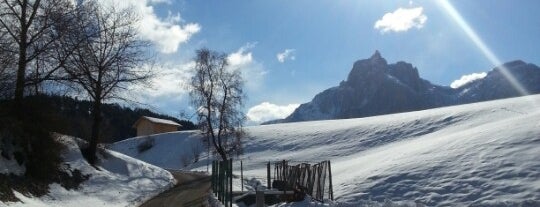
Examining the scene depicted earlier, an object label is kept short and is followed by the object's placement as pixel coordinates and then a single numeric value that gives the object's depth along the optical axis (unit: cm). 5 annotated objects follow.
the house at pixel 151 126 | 11106
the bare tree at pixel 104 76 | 3316
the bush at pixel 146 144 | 9349
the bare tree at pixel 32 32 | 2139
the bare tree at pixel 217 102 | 5169
